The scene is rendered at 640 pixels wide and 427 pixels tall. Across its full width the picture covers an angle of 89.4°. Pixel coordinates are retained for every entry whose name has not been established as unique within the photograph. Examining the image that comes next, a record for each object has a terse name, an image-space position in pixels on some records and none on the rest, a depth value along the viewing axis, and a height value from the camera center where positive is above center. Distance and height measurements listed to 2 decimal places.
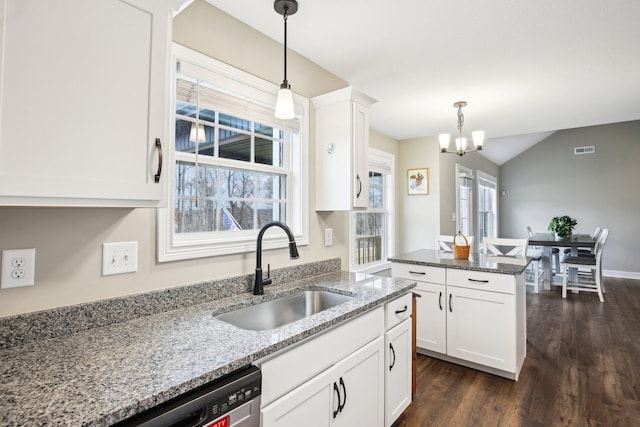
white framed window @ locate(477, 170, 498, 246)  6.88 +0.38
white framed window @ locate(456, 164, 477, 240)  5.27 +0.39
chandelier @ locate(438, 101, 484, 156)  3.17 +0.85
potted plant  5.27 -0.08
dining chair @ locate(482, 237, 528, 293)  3.09 -0.23
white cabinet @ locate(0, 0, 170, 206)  0.85 +0.36
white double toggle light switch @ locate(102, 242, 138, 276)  1.26 -0.15
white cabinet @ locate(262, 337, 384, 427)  1.12 -0.71
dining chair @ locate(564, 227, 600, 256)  5.30 -0.49
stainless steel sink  1.55 -0.47
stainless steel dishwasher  0.77 -0.48
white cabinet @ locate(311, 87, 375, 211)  2.09 +0.48
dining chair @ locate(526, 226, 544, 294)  5.13 -0.77
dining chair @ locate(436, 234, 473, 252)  3.54 -0.23
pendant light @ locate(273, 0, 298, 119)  1.61 +0.61
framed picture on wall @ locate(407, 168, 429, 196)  4.64 +0.60
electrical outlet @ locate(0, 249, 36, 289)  1.04 -0.16
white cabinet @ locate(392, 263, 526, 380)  2.43 -0.77
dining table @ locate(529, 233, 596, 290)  4.87 -0.32
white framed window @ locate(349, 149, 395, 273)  3.93 -0.03
